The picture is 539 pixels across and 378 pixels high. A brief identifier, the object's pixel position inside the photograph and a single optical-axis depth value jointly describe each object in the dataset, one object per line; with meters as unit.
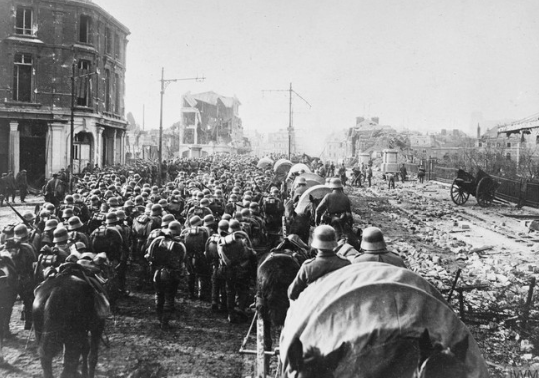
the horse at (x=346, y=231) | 10.25
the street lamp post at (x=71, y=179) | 20.14
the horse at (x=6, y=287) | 6.91
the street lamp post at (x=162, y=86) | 23.95
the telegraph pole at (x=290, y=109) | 40.98
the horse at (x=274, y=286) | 6.96
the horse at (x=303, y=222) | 12.95
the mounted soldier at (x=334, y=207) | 10.92
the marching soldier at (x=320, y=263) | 5.28
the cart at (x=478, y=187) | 21.81
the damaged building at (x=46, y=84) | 29.30
